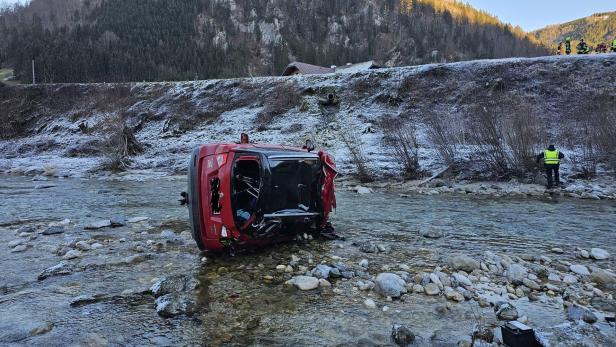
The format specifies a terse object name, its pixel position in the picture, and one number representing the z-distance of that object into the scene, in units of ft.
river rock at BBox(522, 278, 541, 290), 15.94
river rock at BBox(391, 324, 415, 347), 11.98
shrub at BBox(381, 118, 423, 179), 54.60
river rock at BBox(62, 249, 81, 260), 20.57
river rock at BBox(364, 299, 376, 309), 14.52
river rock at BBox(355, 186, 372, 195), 46.29
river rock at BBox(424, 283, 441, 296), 15.52
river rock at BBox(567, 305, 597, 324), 13.03
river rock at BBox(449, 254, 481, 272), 18.08
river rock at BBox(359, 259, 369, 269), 18.76
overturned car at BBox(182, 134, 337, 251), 18.10
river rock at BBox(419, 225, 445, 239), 24.89
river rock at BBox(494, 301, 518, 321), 13.25
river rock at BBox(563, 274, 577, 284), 16.48
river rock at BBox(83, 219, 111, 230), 27.78
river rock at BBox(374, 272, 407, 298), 15.39
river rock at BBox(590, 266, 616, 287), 16.42
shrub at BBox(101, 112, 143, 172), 72.08
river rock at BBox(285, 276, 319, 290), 16.26
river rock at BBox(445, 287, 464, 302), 14.93
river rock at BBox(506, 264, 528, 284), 16.61
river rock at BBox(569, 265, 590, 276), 17.40
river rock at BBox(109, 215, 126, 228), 28.45
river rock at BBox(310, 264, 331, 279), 17.21
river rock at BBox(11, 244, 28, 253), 22.12
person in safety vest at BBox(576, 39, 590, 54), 101.65
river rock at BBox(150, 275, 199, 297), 15.81
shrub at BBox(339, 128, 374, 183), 54.24
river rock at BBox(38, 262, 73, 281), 17.91
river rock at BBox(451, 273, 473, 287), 16.16
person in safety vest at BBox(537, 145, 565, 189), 43.86
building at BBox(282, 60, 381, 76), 157.98
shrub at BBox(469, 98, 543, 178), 48.70
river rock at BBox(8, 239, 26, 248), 23.30
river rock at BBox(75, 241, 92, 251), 22.23
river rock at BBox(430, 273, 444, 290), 15.96
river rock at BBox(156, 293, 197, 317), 13.99
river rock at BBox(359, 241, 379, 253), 21.36
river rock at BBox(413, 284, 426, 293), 15.72
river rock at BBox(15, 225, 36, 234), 26.82
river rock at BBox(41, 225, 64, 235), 26.25
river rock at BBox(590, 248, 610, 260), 19.92
